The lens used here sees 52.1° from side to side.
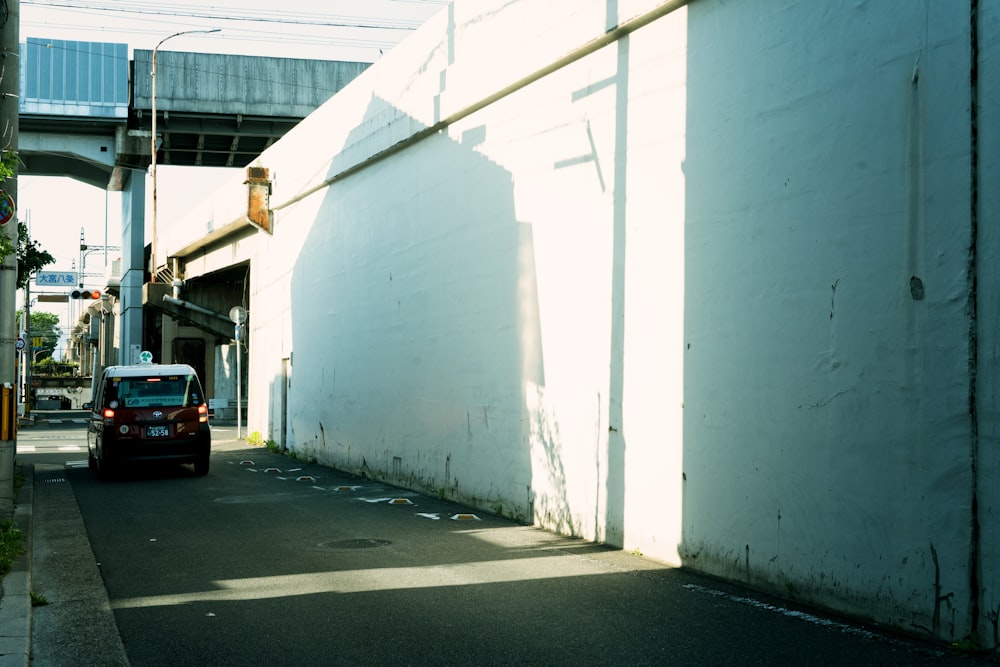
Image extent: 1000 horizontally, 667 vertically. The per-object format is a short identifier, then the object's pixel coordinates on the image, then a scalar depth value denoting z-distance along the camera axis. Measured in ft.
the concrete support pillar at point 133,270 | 144.97
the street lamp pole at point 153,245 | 128.47
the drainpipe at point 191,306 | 126.93
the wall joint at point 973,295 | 19.53
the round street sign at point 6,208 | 34.35
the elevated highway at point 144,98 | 132.93
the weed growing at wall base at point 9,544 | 27.32
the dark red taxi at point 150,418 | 53.93
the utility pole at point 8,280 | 35.47
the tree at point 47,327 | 460.96
